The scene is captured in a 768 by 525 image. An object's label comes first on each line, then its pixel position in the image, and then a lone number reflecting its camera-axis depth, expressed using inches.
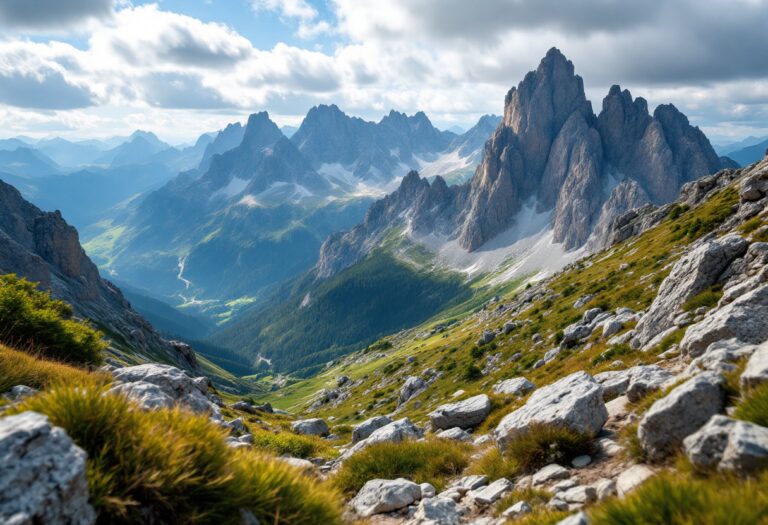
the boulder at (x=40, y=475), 194.5
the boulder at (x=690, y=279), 813.2
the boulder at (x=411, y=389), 2965.1
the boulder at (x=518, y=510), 347.3
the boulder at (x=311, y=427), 1443.2
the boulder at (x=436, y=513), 384.8
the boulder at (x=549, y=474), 403.5
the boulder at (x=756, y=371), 306.5
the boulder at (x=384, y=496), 444.1
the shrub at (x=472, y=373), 2514.1
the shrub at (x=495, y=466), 452.8
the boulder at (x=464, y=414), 780.6
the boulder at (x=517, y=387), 861.5
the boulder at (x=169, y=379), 725.9
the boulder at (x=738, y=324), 494.0
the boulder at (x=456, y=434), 685.3
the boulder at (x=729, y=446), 239.9
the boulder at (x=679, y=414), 322.7
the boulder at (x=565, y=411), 446.3
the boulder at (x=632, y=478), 298.7
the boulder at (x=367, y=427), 1032.5
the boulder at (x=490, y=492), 410.9
